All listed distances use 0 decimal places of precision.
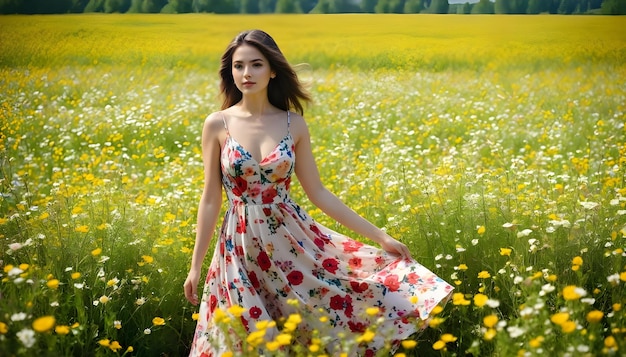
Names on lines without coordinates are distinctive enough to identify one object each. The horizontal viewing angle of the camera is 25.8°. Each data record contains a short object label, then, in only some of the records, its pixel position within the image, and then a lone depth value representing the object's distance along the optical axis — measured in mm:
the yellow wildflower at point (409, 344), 4152
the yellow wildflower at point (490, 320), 4145
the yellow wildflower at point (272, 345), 4155
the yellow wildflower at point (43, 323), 4072
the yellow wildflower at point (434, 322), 4326
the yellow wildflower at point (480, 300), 4395
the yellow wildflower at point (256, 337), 4161
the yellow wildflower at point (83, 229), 5038
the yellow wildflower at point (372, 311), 4316
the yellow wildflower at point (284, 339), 4200
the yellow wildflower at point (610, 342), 4064
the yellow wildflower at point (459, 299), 4438
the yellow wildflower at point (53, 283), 4435
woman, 4876
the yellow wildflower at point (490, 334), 4127
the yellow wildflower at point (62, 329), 4283
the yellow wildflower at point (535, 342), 4081
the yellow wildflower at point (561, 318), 4127
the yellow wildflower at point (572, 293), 4195
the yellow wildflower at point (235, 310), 4416
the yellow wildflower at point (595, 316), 4114
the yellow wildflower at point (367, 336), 4160
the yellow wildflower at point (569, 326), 4102
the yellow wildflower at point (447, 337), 4220
